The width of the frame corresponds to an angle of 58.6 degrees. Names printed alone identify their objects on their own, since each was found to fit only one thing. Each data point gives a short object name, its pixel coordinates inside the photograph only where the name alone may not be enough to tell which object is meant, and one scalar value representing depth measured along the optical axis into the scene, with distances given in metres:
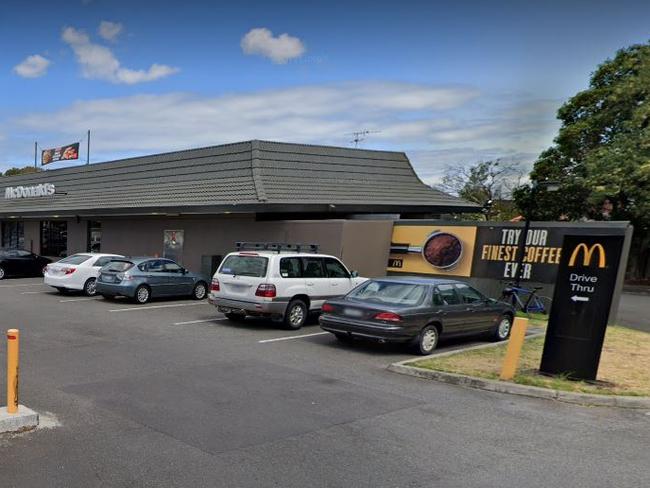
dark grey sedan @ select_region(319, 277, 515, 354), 10.06
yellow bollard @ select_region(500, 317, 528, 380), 8.36
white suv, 12.52
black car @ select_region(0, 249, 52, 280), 24.77
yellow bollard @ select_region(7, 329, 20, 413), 5.62
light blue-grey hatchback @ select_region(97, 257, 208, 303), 16.42
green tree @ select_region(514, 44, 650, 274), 27.89
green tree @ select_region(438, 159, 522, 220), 47.25
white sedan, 18.22
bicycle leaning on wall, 16.42
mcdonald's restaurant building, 19.84
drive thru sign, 8.11
